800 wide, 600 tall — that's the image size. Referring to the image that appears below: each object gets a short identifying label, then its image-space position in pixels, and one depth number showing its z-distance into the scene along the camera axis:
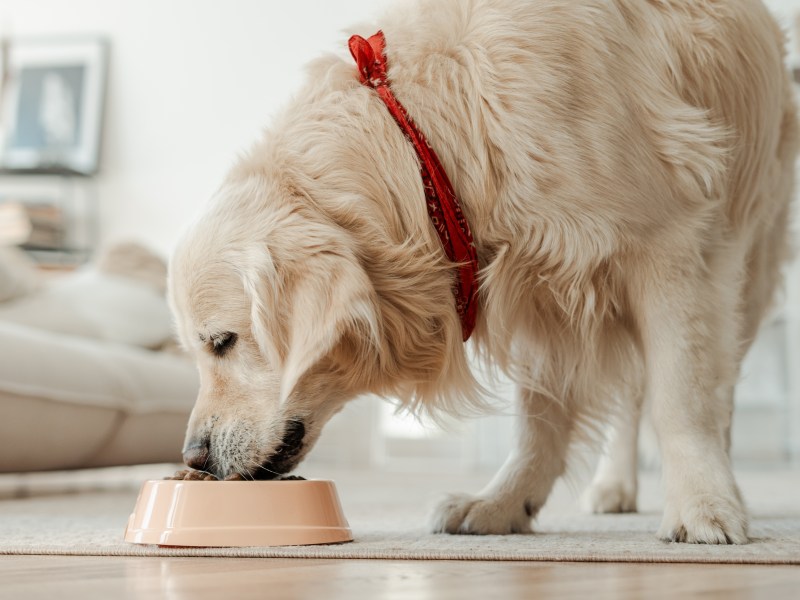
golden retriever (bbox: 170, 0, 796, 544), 1.52
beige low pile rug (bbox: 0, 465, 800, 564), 1.31
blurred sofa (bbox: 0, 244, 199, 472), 2.53
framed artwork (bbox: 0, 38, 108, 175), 6.20
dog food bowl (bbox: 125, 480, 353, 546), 1.40
